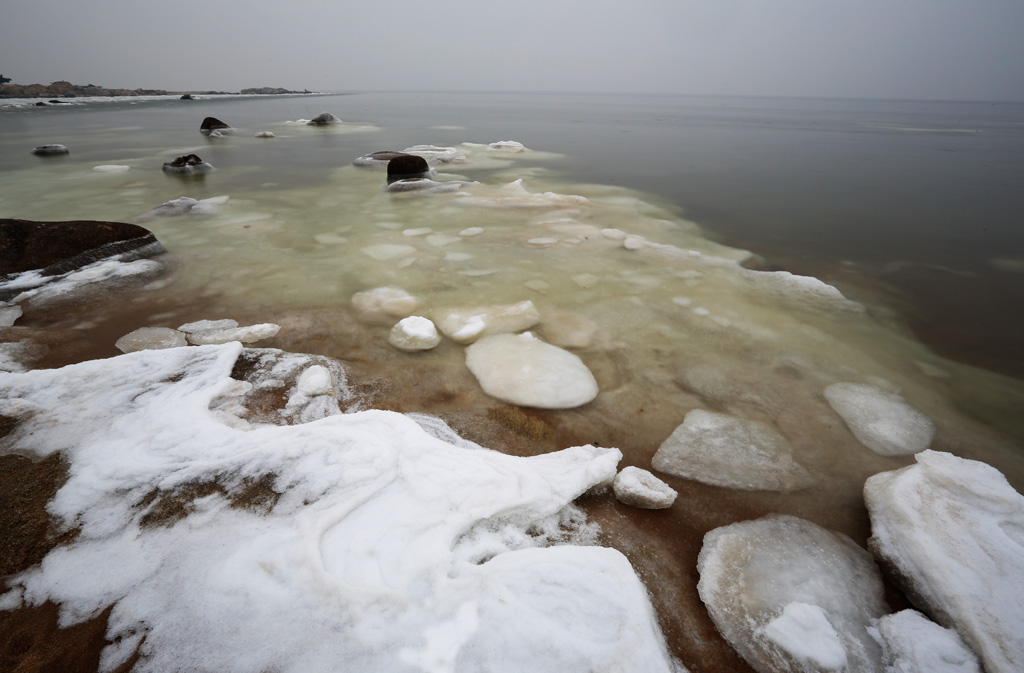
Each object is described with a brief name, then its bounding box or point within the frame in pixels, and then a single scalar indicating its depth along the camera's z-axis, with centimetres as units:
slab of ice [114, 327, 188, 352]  245
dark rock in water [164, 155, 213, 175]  757
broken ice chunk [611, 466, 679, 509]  158
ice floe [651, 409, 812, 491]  177
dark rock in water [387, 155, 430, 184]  704
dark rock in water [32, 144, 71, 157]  905
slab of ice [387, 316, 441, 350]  259
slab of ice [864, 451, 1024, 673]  116
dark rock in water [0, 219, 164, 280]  319
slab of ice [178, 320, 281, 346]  255
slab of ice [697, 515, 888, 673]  117
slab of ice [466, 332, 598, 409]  220
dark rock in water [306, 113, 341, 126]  1684
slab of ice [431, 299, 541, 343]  275
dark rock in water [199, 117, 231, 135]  1379
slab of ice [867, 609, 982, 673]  111
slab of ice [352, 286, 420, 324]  294
